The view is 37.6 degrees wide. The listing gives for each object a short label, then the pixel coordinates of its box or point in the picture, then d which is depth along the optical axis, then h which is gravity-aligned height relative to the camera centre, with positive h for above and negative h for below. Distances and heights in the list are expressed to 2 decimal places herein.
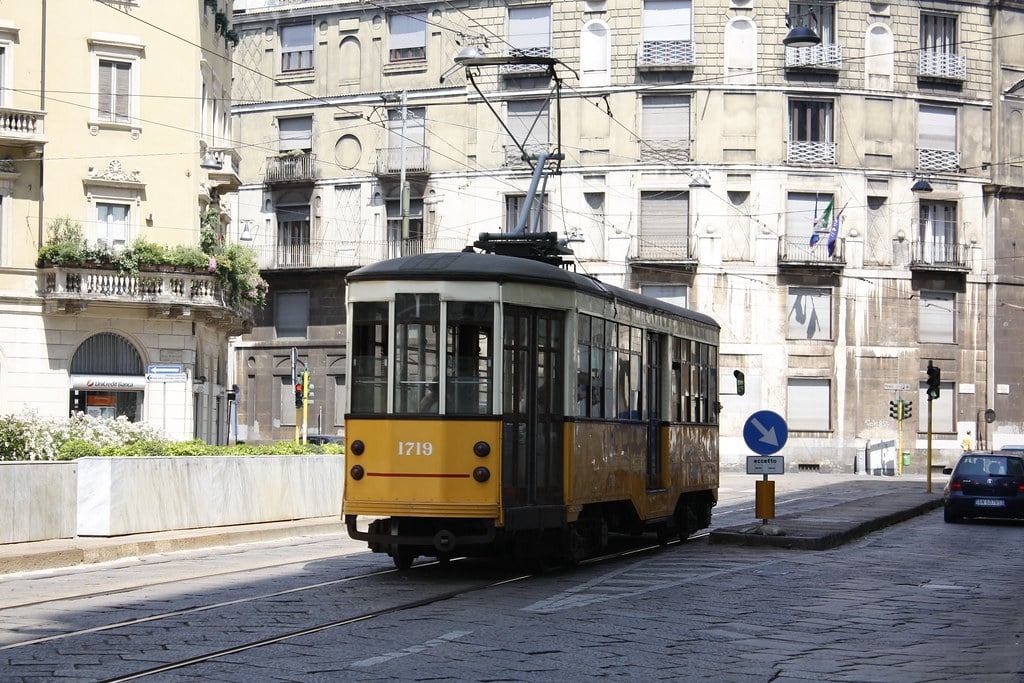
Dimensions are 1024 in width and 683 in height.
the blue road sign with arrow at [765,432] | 19.80 -0.36
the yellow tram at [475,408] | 14.30 -0.05
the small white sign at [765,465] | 19.75 -0.79
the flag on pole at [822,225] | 53.91 +6.49
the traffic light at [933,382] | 35.94 +0.57
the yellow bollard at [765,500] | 20.38 -1.30
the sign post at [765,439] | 19.77 -0.45
